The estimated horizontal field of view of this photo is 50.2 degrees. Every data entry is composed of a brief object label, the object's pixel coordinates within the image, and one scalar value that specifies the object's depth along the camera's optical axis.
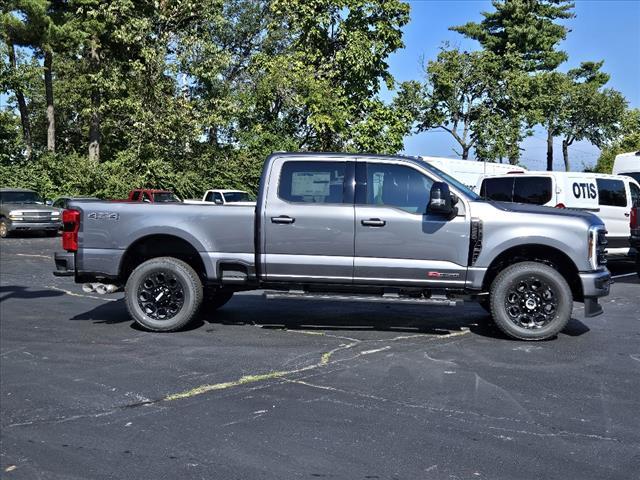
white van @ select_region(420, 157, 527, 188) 23.05
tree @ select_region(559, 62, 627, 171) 43.38
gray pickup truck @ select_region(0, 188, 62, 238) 23.03
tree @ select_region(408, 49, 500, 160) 37.91
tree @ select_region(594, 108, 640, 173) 42.56
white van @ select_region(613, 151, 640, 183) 17.12
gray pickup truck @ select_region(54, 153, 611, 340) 7.37
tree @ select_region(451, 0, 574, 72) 45.09
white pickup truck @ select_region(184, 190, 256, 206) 25.25
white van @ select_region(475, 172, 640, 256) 13.86
